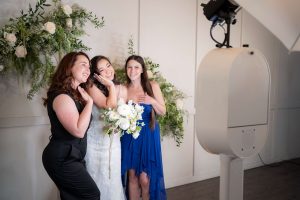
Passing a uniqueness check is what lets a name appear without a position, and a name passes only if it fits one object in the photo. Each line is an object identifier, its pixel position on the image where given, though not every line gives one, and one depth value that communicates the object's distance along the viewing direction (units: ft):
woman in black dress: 5.97
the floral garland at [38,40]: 7.69
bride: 7.55
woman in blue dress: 8.95
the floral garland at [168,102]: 10.64
